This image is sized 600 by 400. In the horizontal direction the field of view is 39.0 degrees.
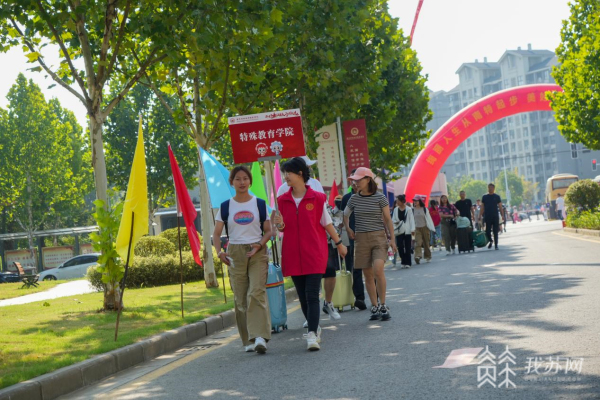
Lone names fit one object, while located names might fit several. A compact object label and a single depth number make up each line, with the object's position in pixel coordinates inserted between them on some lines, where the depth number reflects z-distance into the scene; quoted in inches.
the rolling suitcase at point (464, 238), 982.4
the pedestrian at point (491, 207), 888.9
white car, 1562.5
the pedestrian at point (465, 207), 986.7
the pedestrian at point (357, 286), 462.0
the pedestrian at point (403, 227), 792.9
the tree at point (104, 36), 514.0
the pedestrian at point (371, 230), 396.2
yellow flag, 394.6
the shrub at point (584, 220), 1114.1
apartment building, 5999.0
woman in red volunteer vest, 332.5
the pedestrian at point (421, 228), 888.3
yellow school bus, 2970.0
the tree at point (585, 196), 1359.5
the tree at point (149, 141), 1971.0
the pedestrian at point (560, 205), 1994.0
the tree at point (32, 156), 2174.0
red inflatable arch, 1590.8
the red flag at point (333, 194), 605.9
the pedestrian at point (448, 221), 987.3
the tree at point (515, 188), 5653.5
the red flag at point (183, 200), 485.1
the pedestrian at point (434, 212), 1035.6
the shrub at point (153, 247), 931.3
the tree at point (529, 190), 5743.1
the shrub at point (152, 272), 843.4
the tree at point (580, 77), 1045.8
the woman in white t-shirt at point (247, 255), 333.4
